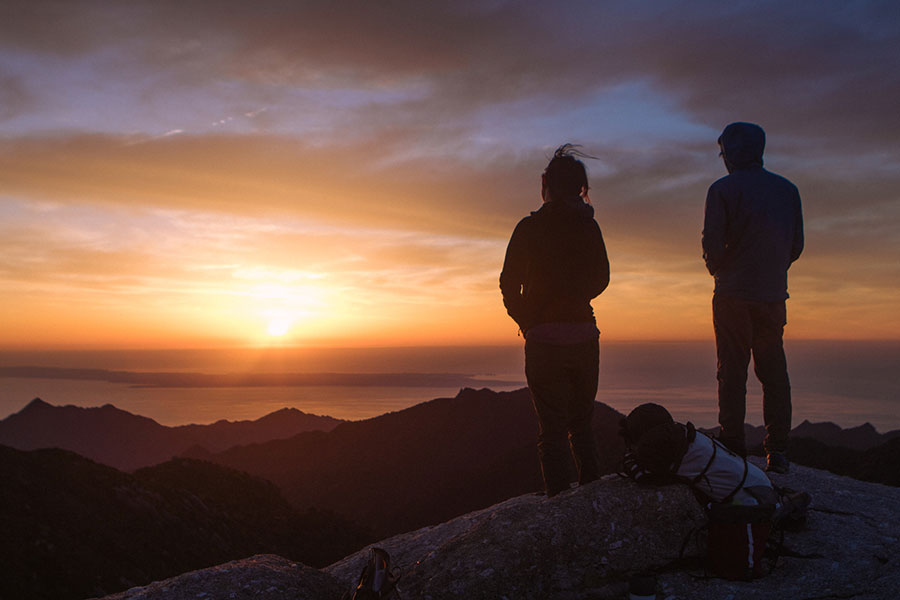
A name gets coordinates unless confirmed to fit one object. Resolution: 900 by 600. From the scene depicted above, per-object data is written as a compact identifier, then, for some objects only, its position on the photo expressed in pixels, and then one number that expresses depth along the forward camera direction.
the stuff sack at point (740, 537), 4.72
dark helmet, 5.09
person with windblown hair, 5.77
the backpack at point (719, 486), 4.74
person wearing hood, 6.34
